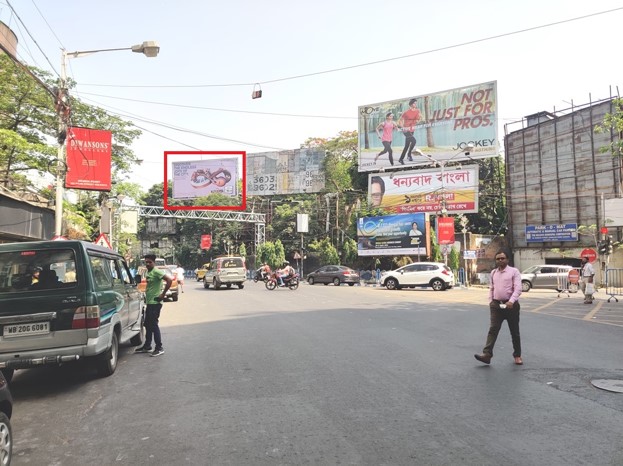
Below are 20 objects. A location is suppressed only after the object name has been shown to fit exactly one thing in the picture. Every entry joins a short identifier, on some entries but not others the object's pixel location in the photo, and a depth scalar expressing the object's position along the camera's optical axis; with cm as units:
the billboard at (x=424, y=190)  3703
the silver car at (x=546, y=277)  2500
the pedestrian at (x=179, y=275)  2326
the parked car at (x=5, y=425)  334
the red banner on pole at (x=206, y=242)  6206
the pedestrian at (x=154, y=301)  802
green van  543
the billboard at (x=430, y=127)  3725
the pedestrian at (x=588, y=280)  1666
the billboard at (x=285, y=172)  5238
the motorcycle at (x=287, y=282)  2647
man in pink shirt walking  687
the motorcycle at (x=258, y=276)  3707
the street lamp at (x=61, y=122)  1382
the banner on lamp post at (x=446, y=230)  2677
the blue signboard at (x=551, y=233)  3262
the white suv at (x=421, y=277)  2592
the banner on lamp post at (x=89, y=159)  1638
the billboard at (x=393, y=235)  3600
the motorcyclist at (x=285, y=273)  2659
